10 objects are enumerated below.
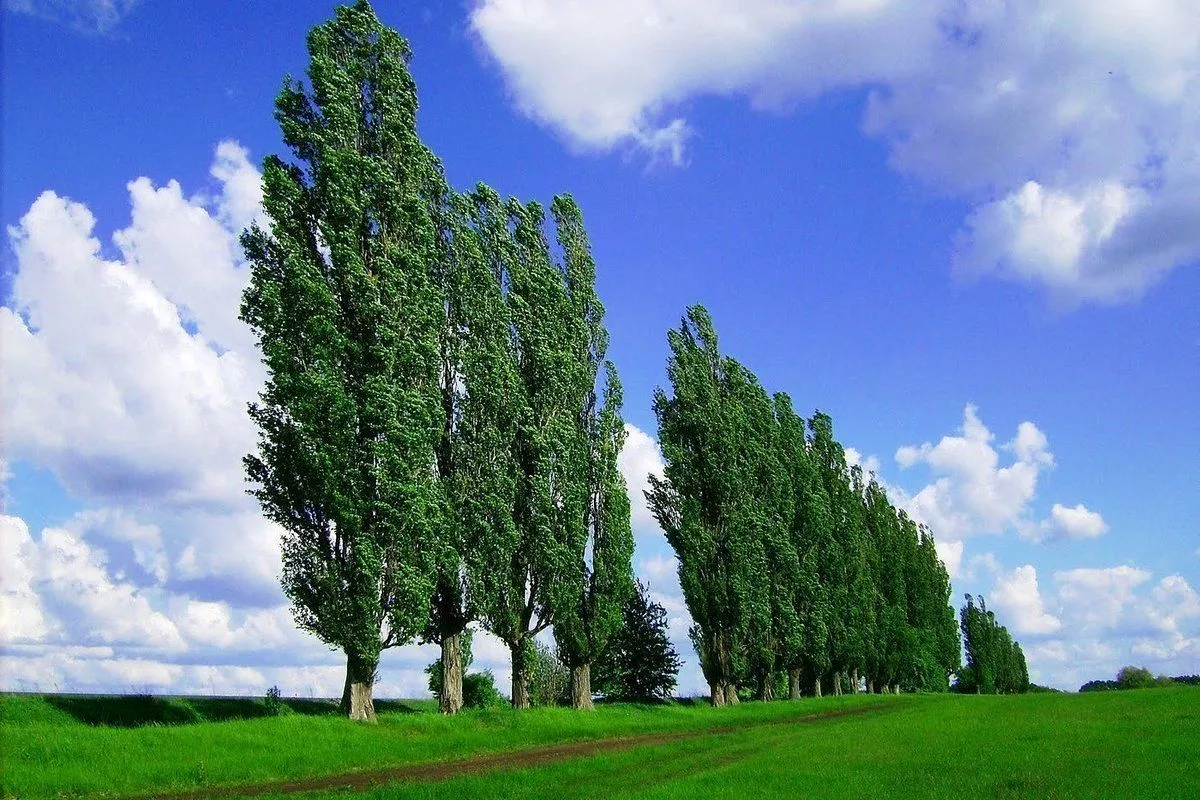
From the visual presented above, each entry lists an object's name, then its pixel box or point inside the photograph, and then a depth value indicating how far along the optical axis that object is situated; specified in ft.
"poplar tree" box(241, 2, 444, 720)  88.94
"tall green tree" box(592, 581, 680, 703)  168.45
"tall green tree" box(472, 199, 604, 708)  110.63
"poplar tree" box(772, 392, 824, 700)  182.91
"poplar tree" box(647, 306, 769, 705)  162.91
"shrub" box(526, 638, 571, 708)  137.88
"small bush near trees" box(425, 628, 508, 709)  117.91
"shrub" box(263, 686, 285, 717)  93.71
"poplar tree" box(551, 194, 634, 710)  118.93
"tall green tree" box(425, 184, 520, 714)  104.17
